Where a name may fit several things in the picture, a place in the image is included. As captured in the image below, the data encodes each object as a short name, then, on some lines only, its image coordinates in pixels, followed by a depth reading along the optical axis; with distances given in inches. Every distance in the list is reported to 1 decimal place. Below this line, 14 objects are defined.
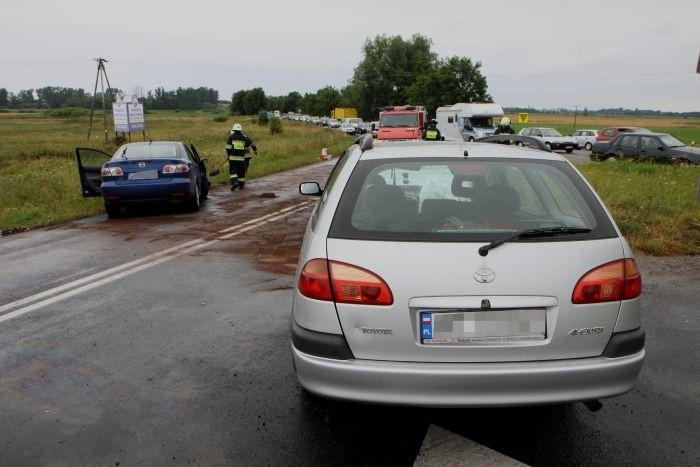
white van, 1385.3
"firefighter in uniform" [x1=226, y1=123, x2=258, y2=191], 594.2
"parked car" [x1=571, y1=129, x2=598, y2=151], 1487.5
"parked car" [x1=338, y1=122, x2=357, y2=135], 2431.1
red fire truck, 1171.0
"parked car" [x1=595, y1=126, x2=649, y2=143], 1238.9
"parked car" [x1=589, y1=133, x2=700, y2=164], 843.4
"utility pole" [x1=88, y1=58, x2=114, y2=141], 1375.9
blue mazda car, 416.2
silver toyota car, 101.8
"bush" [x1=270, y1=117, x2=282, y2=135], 2152.4
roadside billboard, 1208.7
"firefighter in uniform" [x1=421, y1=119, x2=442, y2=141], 765.9
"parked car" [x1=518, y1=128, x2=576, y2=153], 1371.8
